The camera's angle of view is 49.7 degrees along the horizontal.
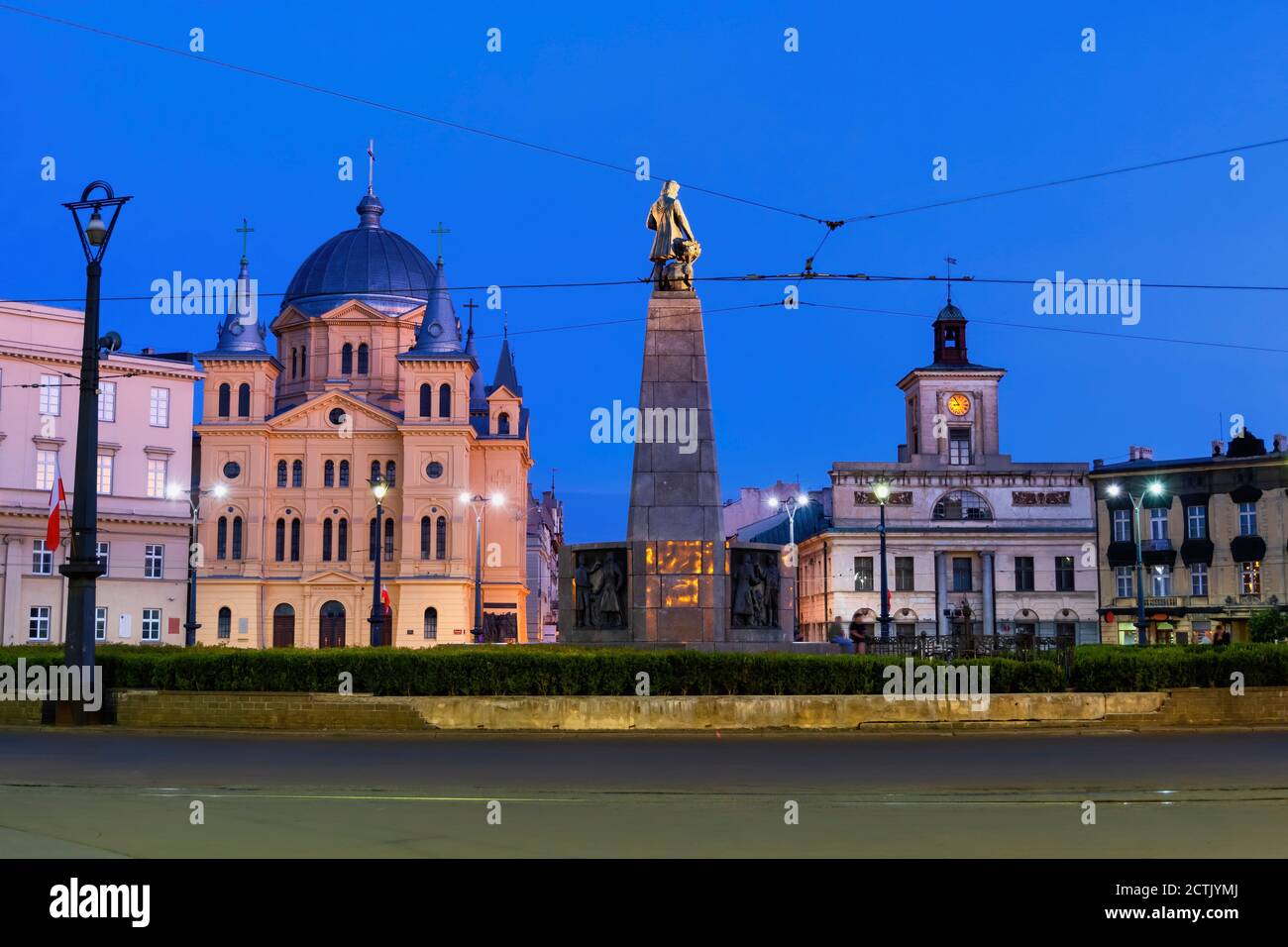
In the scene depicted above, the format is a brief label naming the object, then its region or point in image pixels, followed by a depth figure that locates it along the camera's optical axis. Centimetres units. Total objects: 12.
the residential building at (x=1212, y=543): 7156
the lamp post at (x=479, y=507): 6266
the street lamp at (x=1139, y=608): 4568
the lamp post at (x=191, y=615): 4443
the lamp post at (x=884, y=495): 3831
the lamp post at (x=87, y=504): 2158
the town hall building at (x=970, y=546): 8400
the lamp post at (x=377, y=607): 4133
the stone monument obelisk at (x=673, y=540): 2403
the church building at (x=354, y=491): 8206
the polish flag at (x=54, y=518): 2503
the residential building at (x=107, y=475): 6494
